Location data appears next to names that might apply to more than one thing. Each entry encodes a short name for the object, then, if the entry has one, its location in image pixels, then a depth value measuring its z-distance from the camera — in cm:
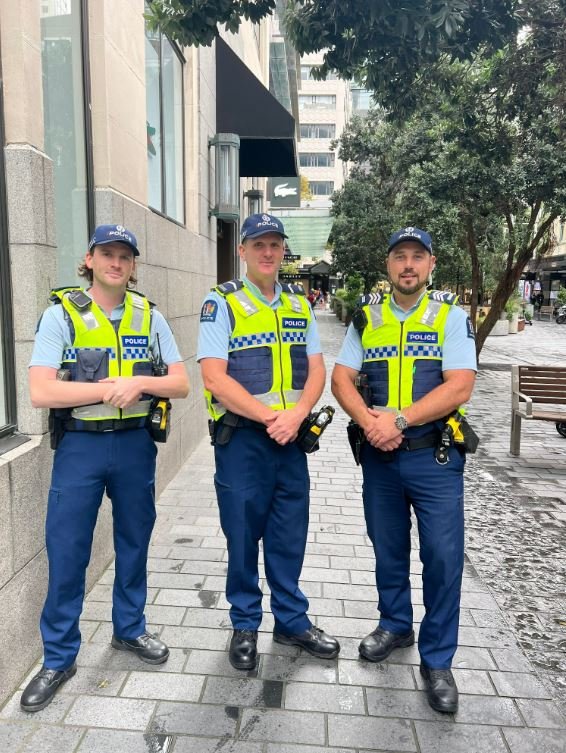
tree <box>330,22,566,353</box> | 598
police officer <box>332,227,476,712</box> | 295
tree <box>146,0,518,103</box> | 314
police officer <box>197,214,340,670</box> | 309
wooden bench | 764
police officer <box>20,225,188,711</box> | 282
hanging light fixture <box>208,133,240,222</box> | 809
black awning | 849
